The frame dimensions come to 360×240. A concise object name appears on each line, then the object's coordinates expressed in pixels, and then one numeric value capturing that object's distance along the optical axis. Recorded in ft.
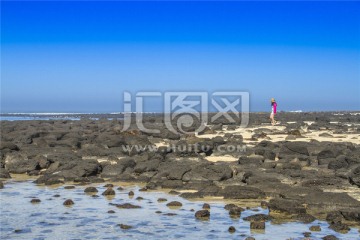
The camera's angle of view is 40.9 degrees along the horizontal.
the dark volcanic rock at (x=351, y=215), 31.99
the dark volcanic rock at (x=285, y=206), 34.14
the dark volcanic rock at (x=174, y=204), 37.79
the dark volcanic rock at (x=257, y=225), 30.53
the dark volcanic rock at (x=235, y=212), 34.30
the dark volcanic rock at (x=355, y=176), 43.45
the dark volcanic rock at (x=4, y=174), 53.59
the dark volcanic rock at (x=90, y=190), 44.14
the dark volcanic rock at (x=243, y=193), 40.14
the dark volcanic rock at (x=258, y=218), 32.58
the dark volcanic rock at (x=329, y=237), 27.86
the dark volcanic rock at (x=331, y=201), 35.37
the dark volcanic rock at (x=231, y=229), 30.04
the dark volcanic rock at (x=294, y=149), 62.95
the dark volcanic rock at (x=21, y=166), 57.36
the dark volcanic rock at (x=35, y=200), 39.58
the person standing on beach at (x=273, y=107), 111.99
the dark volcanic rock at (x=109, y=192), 42.65
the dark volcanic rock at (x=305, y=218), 32.50
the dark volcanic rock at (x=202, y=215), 33.86
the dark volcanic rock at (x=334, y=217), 31.98
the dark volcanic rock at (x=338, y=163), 52.43
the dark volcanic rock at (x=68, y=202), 38.40
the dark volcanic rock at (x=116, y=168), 54.24
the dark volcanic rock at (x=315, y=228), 30.12
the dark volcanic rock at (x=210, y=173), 47.85
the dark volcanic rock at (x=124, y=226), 31.01
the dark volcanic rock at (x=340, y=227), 30.02
